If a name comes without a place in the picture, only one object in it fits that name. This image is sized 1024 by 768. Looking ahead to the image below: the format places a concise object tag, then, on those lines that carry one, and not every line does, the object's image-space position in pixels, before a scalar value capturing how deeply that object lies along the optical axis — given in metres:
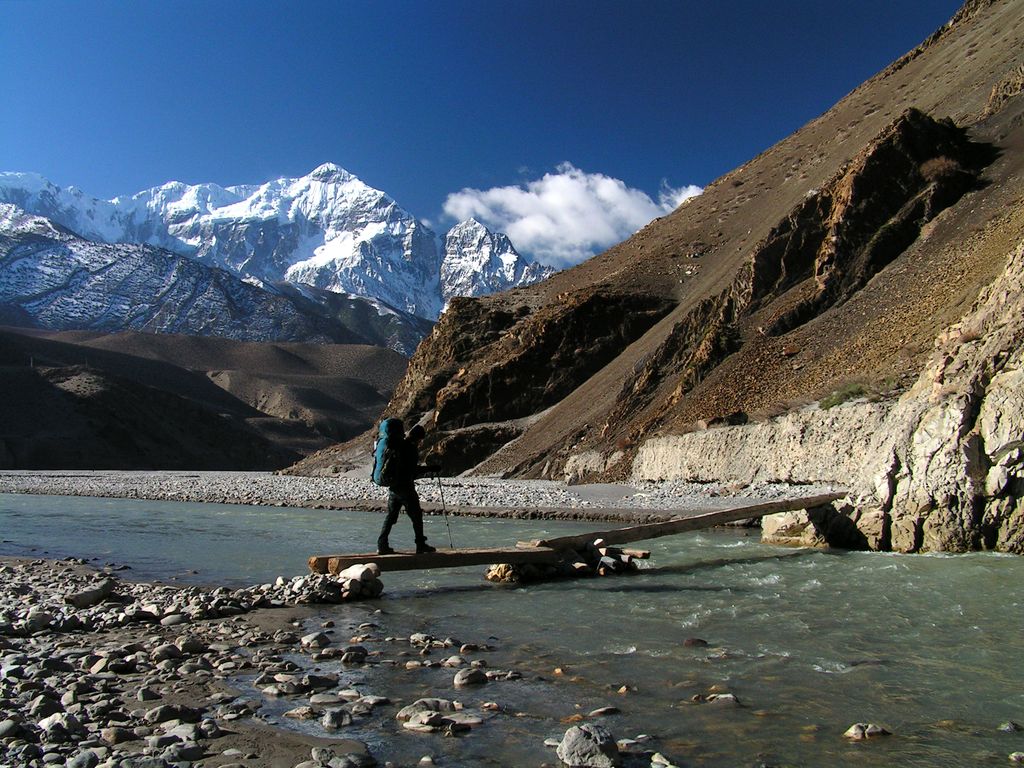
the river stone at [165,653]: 7.76
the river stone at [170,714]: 5.96
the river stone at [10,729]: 5.43
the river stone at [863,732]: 5.83
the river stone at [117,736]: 5.48
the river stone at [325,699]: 6.55
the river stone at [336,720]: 5.99
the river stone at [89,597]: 10.52
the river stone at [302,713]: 6.18
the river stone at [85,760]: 4.98
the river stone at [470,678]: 7.13
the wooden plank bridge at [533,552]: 12.42
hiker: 12.30
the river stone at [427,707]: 6.21
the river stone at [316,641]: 8.50
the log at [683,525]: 14.12
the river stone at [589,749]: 5.25
